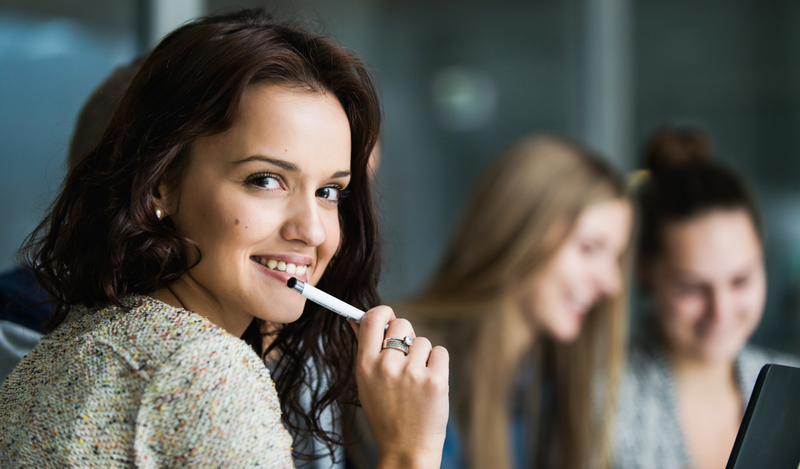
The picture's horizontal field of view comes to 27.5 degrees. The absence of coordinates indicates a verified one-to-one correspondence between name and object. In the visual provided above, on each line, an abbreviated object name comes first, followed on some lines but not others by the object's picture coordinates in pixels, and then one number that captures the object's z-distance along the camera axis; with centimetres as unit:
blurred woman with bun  230
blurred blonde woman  237
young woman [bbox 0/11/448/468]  122
